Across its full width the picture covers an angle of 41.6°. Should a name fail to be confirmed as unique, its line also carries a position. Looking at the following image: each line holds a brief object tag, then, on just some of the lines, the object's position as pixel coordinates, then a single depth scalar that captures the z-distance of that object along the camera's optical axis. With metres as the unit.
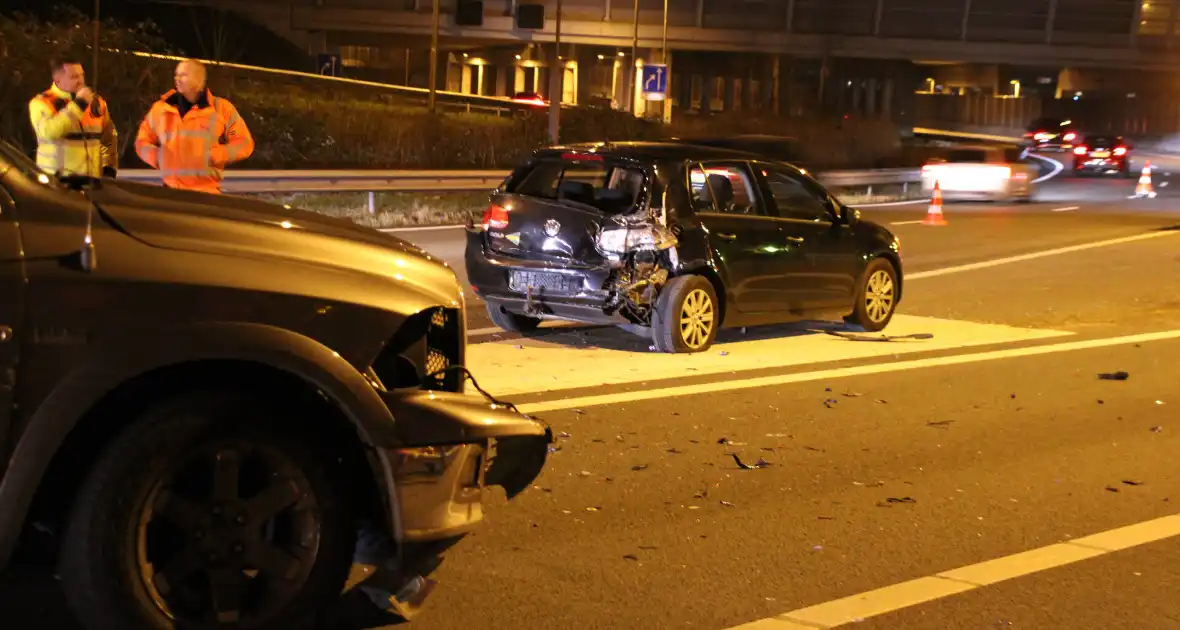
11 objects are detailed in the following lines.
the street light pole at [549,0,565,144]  30.03
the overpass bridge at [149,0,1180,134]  67.44
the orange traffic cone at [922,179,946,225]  24.33
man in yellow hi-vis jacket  9.98
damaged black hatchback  10.75
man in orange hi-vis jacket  9.91
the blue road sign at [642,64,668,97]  35.88
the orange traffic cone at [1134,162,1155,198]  35.12
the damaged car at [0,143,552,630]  4.28
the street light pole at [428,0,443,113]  42.61
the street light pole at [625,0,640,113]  63.12
